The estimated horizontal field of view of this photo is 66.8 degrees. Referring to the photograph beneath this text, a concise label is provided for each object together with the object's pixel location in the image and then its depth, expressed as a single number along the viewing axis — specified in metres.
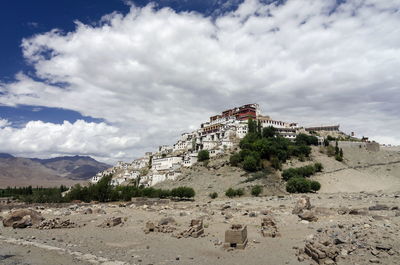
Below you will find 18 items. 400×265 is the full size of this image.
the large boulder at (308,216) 25.31
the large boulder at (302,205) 30.01
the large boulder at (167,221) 26.12
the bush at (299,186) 62.62
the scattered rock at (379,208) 28.91
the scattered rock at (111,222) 27.75
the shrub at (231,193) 61.09
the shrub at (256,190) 60.16
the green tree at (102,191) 59.56
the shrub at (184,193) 61.88
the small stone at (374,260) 13.95
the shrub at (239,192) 61.43
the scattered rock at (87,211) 38.14
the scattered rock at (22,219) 28.14
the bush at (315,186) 64.44
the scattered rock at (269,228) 20.89
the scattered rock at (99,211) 38.20
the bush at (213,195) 61.18
